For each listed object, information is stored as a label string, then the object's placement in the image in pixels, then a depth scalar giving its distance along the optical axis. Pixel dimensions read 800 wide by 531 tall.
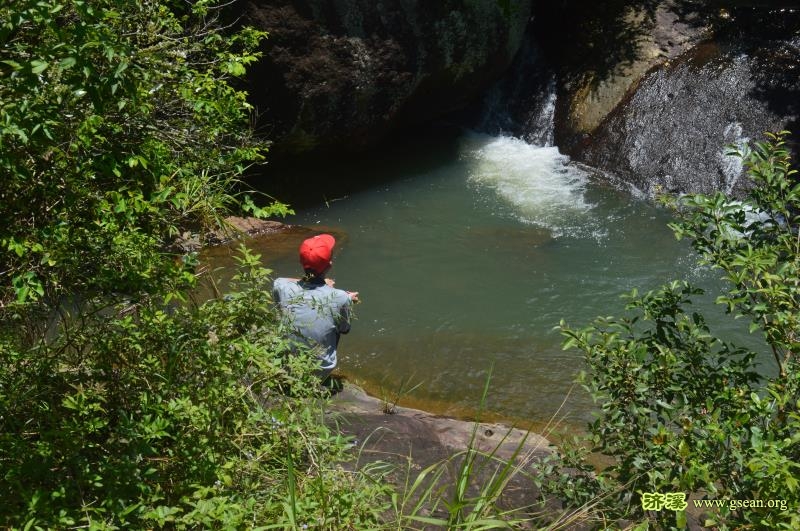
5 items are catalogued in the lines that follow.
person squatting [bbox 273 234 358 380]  4.95
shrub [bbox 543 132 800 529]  2.76
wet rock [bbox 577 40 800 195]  10.20
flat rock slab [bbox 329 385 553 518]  4.13
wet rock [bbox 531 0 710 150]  11.38
